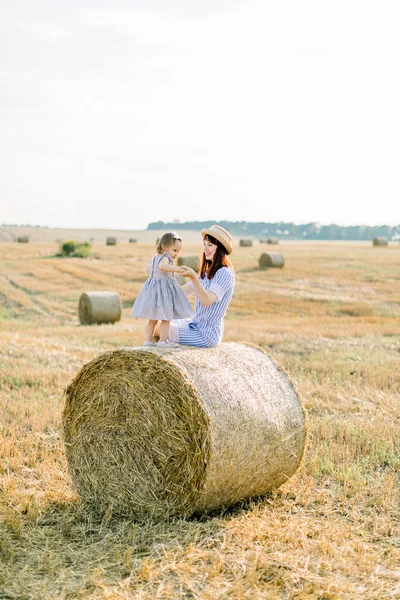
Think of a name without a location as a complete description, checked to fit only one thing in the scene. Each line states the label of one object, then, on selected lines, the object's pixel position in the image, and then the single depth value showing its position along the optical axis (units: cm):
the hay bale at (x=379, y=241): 5266
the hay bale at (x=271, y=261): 3539
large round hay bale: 561
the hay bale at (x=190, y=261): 3133
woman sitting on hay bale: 656
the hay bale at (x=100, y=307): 2048
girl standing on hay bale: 669
